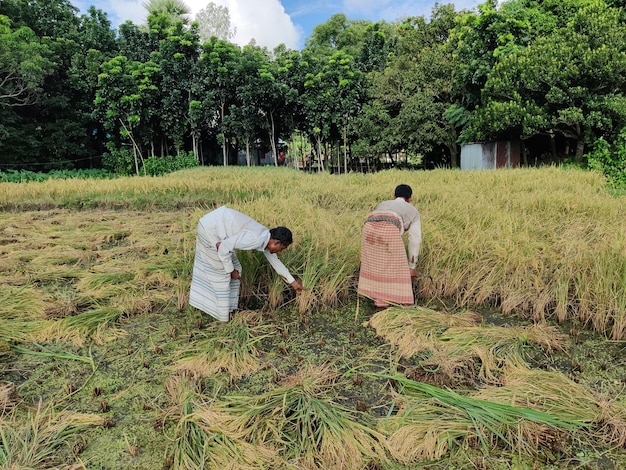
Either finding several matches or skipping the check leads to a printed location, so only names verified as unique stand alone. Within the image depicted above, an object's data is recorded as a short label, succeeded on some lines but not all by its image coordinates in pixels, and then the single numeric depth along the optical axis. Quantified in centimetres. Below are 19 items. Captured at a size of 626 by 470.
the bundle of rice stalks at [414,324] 243
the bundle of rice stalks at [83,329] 256
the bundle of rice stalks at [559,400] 167
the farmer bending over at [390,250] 283
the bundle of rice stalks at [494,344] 221
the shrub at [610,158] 889
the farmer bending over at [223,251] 249
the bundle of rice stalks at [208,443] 157
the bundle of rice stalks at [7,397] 186
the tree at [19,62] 1183
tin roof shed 1176
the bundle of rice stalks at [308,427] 160
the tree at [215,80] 1541
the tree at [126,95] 1505
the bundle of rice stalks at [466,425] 164
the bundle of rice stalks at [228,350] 223
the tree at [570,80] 895
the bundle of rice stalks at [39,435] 155
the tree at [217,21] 2711
